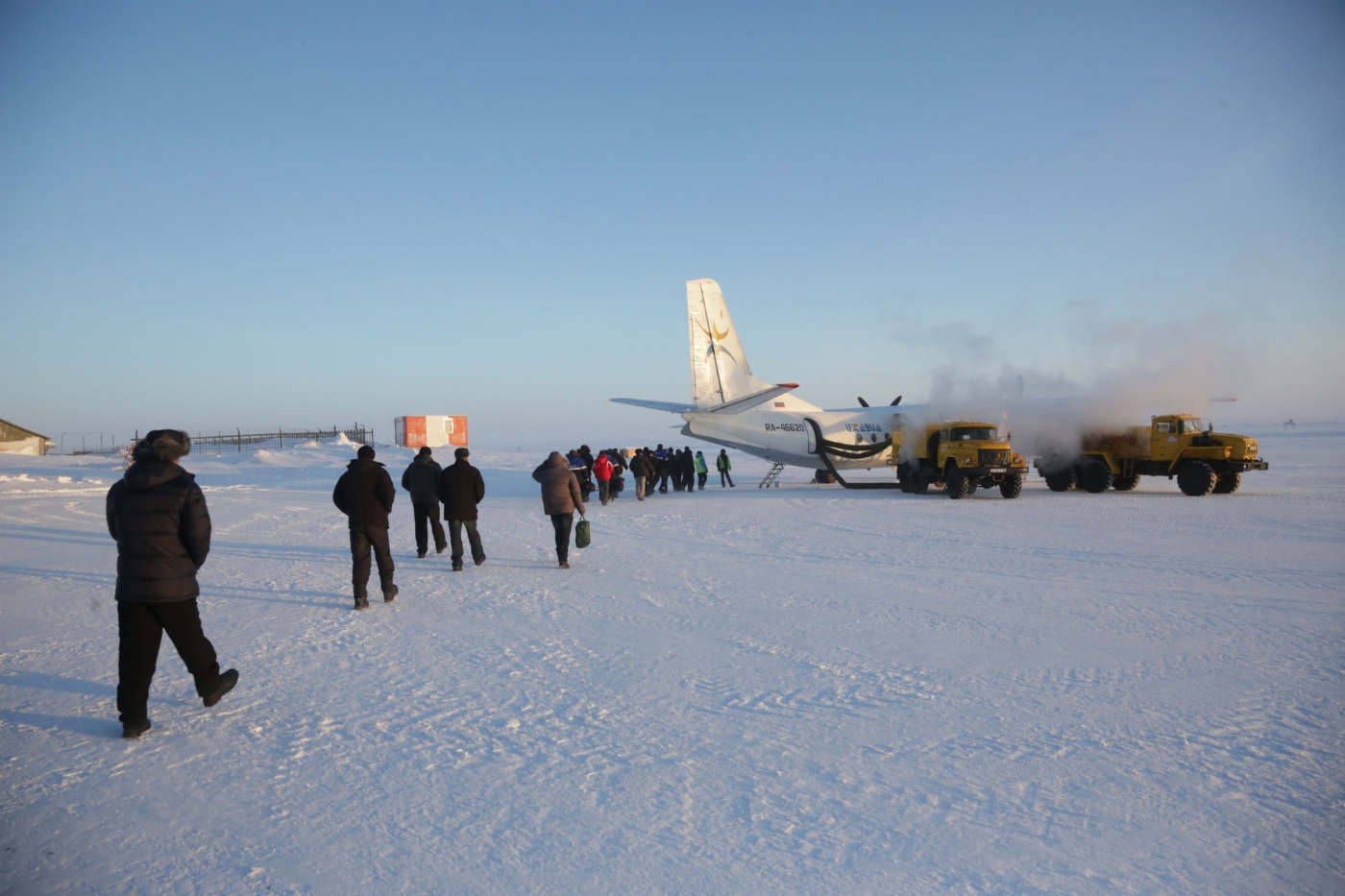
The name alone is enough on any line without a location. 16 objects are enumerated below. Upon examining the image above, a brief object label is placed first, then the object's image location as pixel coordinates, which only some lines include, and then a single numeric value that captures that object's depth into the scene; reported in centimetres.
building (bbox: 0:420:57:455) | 4328
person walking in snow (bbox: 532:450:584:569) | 970
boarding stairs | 2761
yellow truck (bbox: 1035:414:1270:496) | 1941
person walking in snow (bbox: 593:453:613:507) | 1844
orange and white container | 4766
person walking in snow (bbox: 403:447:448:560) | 1042
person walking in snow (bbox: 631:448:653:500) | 2148
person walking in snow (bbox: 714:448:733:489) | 2783
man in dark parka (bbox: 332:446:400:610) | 751
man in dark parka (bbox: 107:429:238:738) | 442
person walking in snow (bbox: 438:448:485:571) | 991
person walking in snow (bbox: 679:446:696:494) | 2500
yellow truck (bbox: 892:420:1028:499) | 1967
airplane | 2339
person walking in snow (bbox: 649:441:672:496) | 2416
